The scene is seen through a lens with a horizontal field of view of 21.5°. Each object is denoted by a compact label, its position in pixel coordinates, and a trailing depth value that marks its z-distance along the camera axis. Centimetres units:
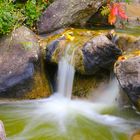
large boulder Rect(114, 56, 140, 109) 642
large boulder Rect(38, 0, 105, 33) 866
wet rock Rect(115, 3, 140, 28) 978
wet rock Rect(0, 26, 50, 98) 760
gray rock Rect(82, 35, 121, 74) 725
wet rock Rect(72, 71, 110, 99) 778
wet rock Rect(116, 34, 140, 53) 764
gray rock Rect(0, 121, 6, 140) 426
